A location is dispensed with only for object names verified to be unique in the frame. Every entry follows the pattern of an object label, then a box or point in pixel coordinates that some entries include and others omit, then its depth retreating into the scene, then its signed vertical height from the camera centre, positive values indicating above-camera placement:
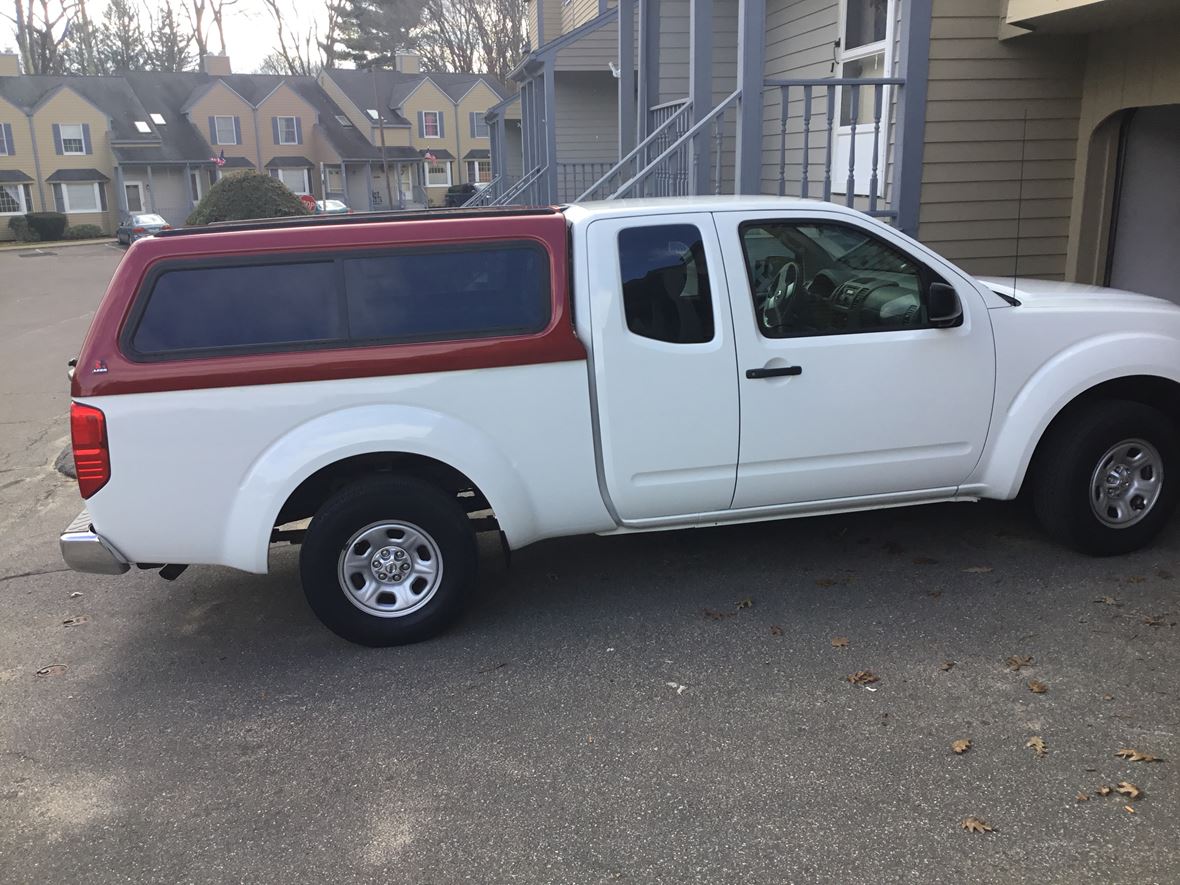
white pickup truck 4.34 -0.85
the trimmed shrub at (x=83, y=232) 51.09 -1.53
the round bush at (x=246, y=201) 22.22 -0.02
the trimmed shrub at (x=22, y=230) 49.16 -1.33
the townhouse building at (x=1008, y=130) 8.12 +0.52
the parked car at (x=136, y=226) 41.83 -1.01
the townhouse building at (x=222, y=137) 52.31 +3.41
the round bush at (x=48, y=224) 49.19 -1.09
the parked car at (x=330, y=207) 45.98 -0.35
